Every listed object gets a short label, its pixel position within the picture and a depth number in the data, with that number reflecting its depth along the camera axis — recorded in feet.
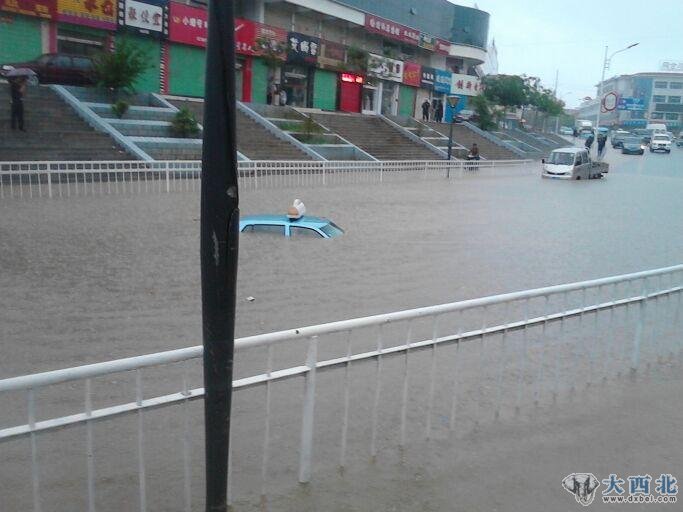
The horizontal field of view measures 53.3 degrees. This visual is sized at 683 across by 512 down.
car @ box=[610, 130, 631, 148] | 223.92
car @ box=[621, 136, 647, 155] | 195.52
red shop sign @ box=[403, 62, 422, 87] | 157.02
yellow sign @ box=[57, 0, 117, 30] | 84.17
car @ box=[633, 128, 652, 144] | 263.96
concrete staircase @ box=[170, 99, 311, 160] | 83.61
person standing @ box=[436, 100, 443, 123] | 169.99
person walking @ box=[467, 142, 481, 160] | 111.24
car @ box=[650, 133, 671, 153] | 211.41
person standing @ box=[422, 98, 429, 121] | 160.86
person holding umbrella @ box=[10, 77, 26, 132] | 63.21
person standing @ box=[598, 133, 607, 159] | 146.02
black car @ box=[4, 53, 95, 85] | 82.07
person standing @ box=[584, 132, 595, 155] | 146.73
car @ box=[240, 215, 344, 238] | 37.11
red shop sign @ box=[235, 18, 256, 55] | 109.40
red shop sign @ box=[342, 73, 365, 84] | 135.95
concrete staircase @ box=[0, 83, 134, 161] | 60.59
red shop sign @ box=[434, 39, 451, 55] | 172.76
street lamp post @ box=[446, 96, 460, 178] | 91.61
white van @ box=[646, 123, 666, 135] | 265.75
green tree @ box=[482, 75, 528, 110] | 191.31
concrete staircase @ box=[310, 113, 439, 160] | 111.04
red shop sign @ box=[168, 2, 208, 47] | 98.02
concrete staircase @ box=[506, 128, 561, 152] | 187.62
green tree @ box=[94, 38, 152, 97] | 78.84
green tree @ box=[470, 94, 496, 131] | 164.35
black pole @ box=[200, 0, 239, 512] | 8.42
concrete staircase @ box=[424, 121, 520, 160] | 144.22
